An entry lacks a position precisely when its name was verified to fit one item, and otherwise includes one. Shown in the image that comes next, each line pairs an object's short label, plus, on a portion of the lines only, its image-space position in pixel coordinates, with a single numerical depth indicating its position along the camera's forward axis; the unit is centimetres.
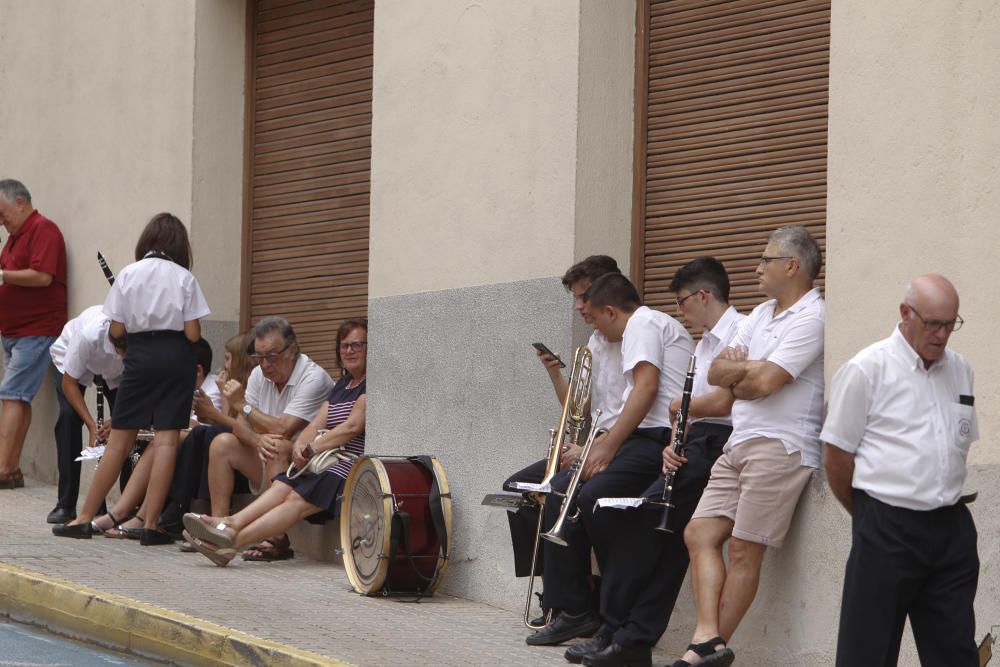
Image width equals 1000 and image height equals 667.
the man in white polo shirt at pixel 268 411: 1709
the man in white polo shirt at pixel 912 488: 916
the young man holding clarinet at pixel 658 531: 1198
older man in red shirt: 2094
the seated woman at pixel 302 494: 1599
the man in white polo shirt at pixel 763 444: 1135
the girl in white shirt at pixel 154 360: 1711
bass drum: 1471
